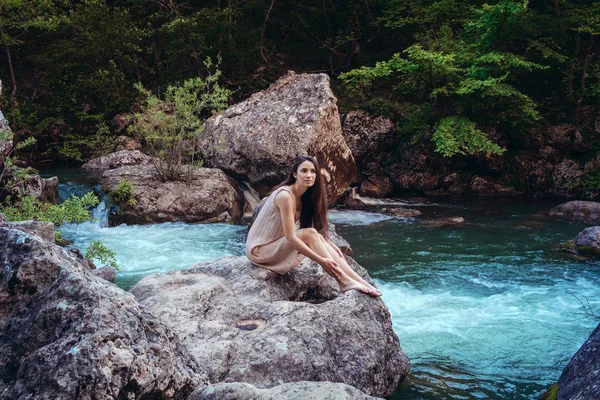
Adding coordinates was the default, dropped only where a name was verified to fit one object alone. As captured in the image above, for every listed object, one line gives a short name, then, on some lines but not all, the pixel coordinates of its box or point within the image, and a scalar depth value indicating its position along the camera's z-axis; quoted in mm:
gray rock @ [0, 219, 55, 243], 5879
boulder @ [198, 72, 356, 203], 13148
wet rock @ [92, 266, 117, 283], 7144
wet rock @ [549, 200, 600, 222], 13703
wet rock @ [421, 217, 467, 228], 13203
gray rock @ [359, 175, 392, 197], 17172
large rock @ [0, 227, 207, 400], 2191
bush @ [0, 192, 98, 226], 8172
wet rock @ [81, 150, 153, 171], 16938
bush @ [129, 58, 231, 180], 13094
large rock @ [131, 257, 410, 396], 4039
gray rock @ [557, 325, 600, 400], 3912
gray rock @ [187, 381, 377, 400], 2389
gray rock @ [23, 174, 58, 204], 11398
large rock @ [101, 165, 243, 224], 12508
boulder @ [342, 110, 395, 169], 17719
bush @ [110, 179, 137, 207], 12484
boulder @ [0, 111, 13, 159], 8391
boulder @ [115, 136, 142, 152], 19828
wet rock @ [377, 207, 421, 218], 14351
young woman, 5258
